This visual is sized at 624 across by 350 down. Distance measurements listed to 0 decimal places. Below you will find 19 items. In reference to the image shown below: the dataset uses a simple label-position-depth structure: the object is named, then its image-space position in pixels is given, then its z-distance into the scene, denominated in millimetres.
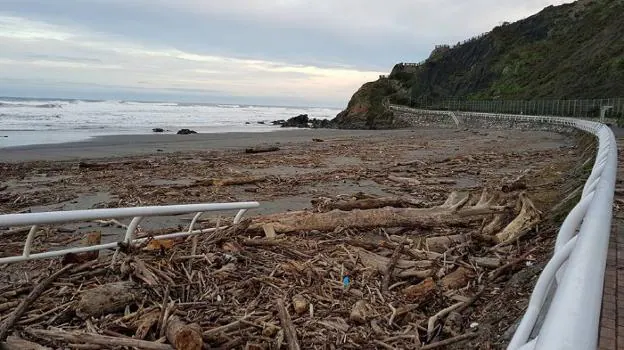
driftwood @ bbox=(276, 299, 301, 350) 3385
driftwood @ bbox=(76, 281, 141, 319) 3514
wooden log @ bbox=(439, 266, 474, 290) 4579
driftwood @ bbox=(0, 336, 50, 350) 3000
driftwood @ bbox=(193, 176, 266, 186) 11445
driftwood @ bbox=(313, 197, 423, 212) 7148
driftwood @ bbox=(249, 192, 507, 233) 6031
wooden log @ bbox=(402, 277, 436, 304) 4281
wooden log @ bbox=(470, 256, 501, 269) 4983
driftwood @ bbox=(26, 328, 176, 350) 3119
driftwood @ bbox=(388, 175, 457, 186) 11136
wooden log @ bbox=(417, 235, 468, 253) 5660
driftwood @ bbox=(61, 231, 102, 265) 4395
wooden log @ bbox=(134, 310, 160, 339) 3305
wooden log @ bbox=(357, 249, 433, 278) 4801
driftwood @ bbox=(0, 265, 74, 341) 3128
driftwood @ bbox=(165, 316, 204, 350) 3146
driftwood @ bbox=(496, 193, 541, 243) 5840
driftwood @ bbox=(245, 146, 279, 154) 20578
